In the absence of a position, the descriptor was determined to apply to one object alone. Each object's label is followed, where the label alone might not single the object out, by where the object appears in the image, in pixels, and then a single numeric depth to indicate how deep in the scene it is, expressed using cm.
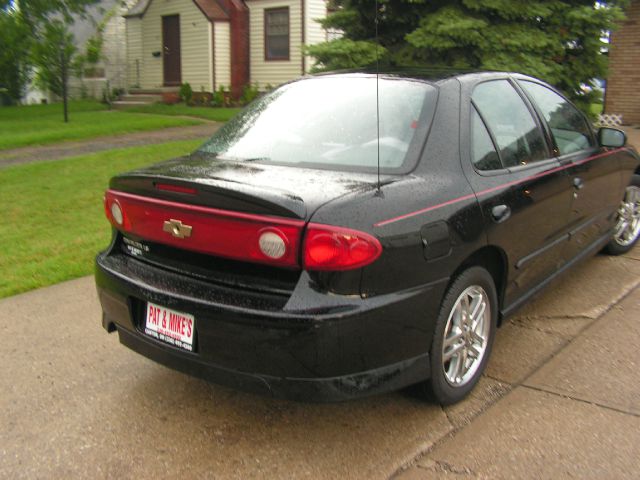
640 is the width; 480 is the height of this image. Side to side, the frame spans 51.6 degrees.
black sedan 263
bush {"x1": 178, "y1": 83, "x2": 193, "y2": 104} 2012
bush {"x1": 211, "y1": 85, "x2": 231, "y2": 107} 1950
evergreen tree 853
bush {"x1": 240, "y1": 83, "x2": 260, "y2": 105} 1955
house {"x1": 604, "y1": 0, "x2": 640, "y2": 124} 1476
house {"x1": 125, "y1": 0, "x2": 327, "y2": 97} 1961
